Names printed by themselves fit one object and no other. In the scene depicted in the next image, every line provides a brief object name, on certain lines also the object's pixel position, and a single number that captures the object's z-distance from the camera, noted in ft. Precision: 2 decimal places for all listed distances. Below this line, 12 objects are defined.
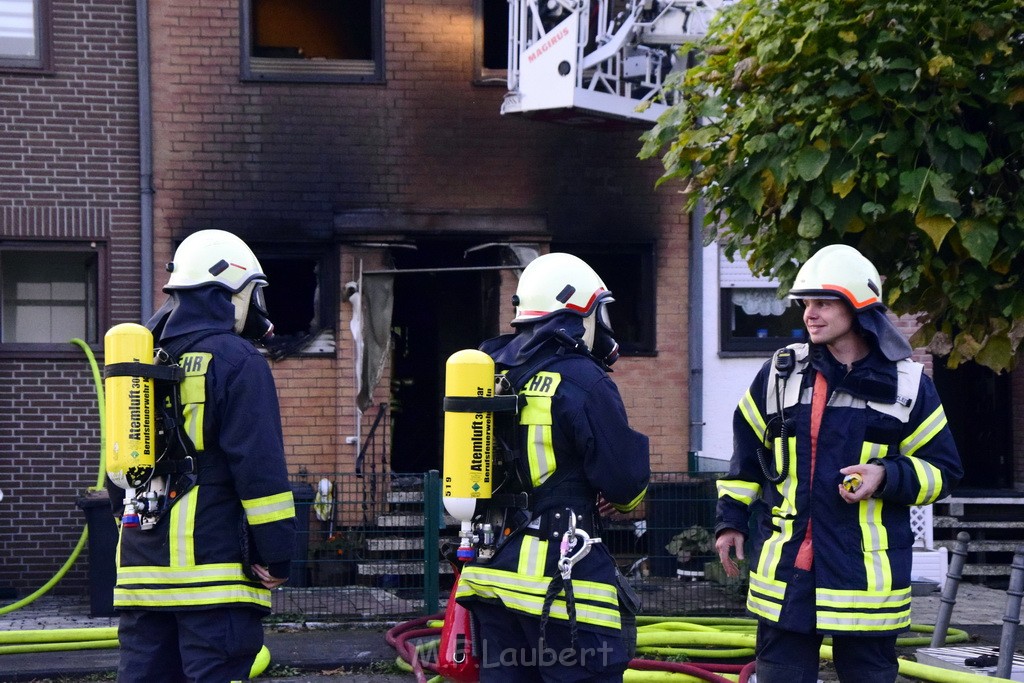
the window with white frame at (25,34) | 67.15
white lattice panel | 72.18
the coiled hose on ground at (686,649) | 43.60
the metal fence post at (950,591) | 47.24
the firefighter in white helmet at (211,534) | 28.86
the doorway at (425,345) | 78.64
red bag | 30.73
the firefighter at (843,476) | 28.58
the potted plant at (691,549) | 58.39
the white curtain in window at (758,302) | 73.41
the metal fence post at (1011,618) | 41.16
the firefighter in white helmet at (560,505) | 28.45
